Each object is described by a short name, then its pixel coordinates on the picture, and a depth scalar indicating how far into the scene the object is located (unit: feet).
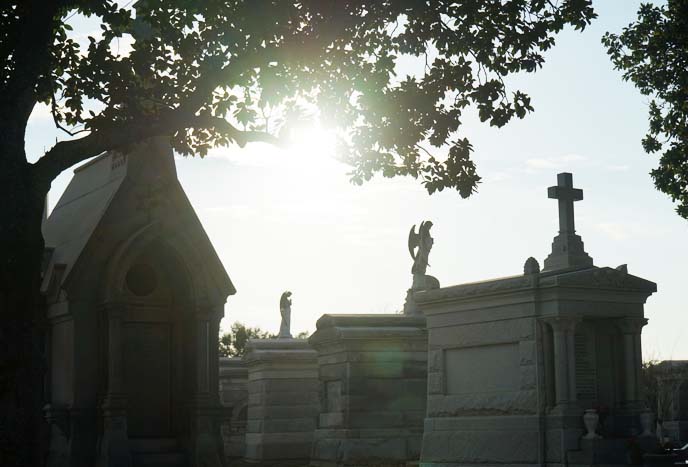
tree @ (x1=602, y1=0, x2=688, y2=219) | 69.67
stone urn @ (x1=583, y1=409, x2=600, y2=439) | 54.19
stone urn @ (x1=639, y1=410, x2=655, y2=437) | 57.00
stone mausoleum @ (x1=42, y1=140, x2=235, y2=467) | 54.85
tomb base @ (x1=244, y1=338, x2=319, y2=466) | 81.20
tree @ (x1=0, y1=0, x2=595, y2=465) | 38.50
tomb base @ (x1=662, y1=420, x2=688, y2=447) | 103.64
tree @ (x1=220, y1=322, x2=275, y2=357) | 220.64
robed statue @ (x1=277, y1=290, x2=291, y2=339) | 88.48
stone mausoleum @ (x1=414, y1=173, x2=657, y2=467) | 55.21
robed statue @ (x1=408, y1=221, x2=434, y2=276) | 82.17
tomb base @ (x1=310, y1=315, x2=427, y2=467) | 68.85
